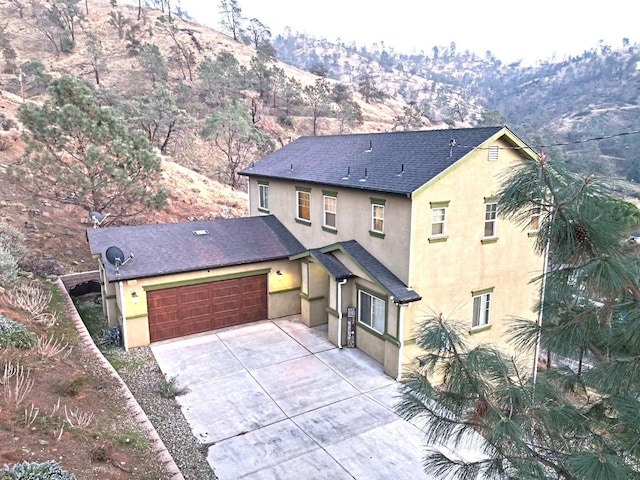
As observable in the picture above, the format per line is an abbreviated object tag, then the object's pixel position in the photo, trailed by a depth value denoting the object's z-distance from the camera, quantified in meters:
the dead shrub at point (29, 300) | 12.90
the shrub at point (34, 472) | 5.85
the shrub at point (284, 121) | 53.52
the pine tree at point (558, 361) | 3.70
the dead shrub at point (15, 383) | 8.01
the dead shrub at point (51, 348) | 10.61
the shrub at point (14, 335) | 10.32
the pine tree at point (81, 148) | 17.89
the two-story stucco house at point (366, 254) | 12.23
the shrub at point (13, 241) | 16.84
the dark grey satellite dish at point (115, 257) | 13.27
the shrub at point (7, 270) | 13.88
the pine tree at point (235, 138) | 37.09
